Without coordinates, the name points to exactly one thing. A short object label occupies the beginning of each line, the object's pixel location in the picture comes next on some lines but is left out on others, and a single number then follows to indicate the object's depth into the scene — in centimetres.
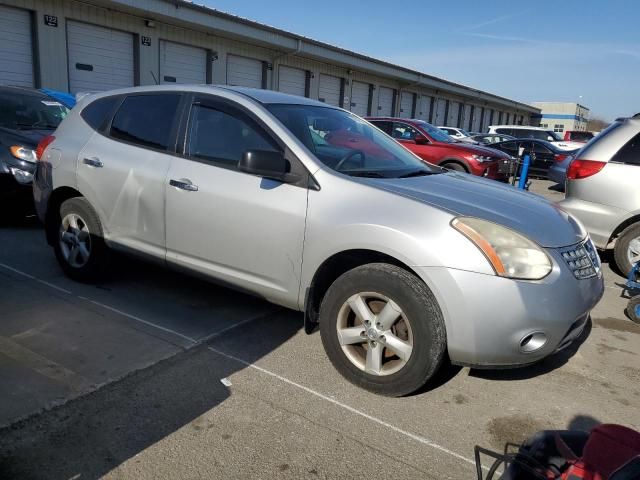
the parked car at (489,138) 2234
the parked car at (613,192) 561
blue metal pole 995
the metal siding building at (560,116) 7350
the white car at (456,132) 2437
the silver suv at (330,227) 276
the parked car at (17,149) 616
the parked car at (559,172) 1286
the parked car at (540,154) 1692
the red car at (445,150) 1097
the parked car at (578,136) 2928
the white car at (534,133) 2167
